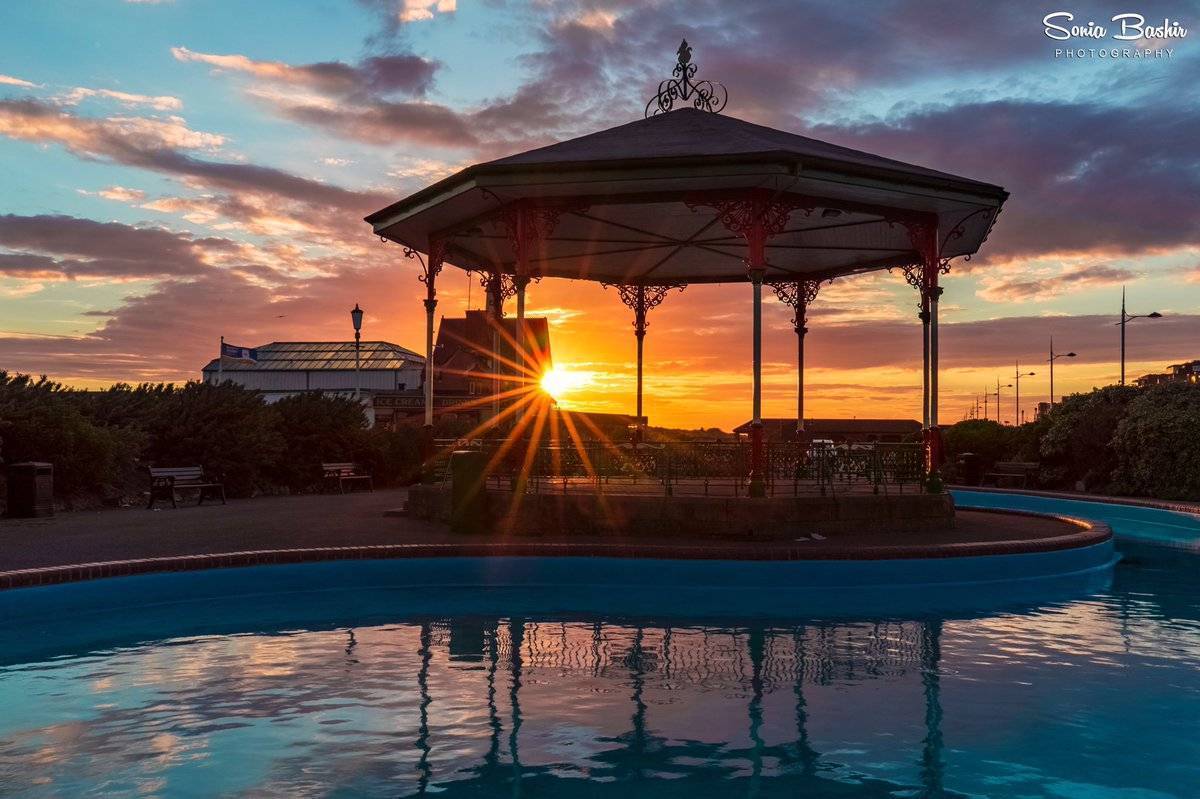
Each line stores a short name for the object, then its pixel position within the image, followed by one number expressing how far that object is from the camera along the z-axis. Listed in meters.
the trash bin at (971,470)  29.95
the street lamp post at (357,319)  29.20
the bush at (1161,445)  22.97
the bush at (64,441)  16.84
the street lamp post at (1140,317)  41.38
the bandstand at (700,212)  13.25
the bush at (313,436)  23.17
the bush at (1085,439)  26.02
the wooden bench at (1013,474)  27.39
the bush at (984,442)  30.03
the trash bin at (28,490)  16.17
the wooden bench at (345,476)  22.70
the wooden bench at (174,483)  17.97
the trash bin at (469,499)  14.22
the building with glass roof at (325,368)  81.12
